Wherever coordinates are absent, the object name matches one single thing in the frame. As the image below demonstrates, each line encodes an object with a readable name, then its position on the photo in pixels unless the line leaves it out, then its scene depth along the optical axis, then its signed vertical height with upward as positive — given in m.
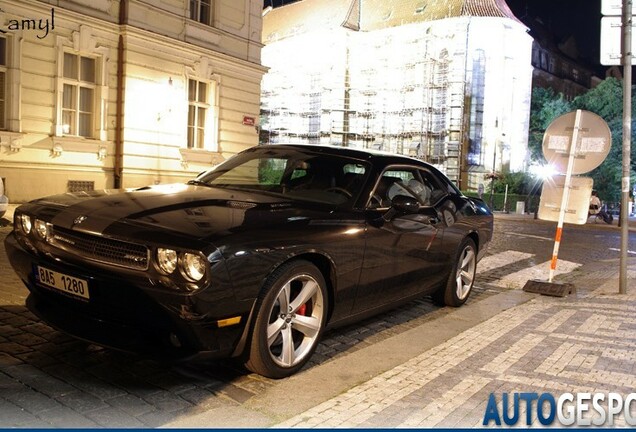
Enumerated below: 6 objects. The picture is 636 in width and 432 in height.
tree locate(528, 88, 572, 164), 52.69 +6.05
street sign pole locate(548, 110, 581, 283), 8.16 +0.03
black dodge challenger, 3.52 -0.56
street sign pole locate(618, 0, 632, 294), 8.11 +0.96
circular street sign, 7.97 +0.54
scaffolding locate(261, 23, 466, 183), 51.47 +7.13
